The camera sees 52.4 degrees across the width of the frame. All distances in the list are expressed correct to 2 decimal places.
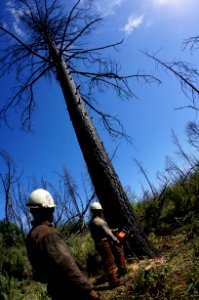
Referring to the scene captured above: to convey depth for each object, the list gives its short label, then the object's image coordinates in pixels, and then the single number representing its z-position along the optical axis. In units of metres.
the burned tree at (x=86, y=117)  3.80
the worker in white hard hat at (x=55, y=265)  1.72
